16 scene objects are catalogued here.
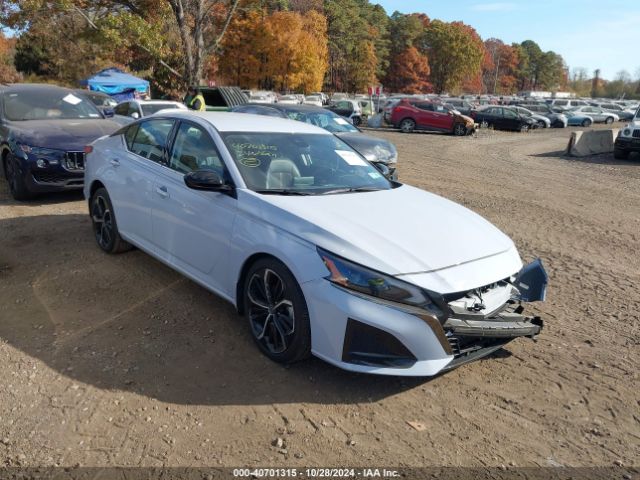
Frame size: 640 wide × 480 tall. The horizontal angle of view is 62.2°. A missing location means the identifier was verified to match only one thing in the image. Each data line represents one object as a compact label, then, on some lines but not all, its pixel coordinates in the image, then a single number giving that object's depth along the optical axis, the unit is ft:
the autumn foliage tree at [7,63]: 142.75
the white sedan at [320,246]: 10.11
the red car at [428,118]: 89.04
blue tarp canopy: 91.77
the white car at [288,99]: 119.50
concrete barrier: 62.28
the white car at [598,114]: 139.33
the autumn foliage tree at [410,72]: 293.23
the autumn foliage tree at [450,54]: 293.84
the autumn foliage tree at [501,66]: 402.31
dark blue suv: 24.07
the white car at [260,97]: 111.92
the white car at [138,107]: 41.83
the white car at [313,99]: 131.40
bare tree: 71.51
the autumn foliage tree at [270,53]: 164.45
